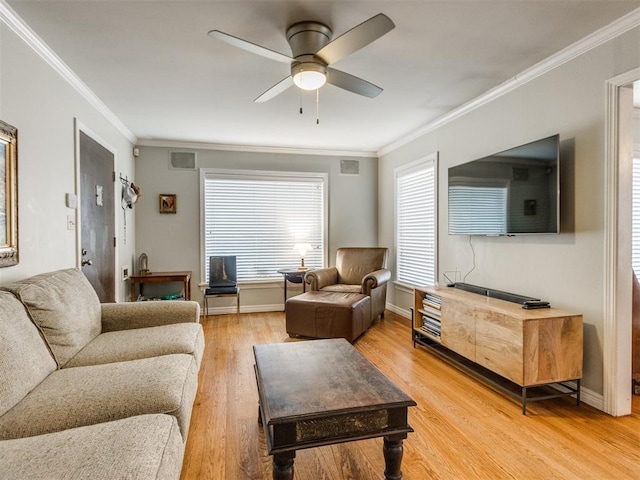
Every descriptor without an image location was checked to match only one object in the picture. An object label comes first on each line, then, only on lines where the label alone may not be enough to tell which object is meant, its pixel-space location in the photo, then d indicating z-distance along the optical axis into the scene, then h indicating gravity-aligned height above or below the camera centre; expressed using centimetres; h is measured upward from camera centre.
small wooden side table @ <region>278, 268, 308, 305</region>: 478 -56
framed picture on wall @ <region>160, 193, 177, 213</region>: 479 +44
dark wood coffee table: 137 -69
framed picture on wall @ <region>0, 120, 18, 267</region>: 191 +23
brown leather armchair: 427 -50
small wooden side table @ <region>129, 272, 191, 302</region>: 417 -51
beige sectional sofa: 104 -64
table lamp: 499 -19
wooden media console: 224 -75
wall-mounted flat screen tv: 245 +34
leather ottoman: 361 -85
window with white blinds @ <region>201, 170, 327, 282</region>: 500 +24
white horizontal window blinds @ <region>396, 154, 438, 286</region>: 421 +15
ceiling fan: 184 +102
